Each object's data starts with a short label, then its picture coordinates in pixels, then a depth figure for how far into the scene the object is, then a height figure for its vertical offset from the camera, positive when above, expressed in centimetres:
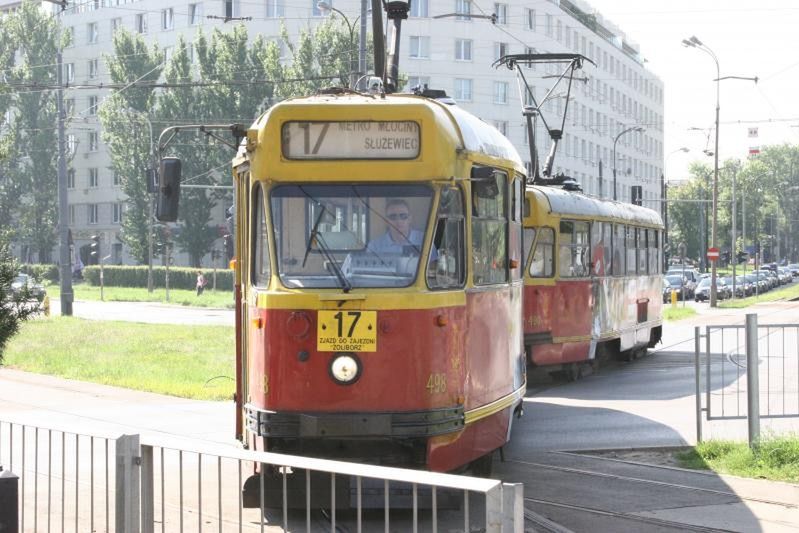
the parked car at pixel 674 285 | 6717 -147
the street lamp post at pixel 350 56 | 3479 +700
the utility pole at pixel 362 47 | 2548 +436
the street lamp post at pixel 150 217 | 6081 +221
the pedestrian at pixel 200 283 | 6195 -109
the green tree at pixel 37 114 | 7544 +859
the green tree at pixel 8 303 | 756 -25
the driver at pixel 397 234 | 874 +17
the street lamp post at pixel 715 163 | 5137 +381
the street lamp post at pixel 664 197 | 6488 +300
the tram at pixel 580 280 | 1852 -35
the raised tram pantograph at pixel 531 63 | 2183 +321
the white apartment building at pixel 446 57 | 7544 +1245
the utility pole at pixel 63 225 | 3934 +107
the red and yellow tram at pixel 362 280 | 861 -14
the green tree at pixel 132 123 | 6894 +728
